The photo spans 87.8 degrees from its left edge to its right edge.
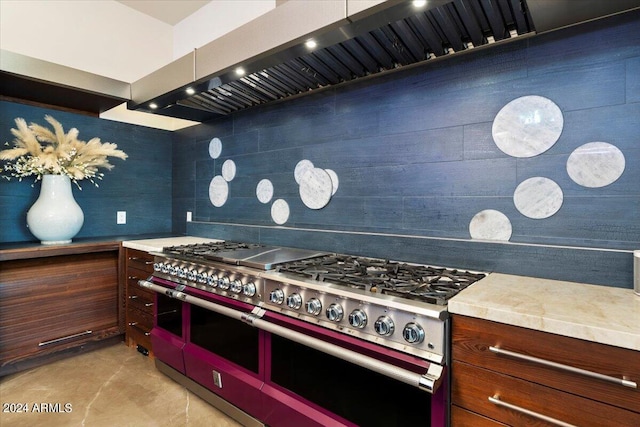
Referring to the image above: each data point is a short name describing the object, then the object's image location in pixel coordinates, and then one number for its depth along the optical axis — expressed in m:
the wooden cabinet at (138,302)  2.35
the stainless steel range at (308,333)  1.09
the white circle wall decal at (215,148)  2.89
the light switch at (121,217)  3.00
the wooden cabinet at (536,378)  0.83
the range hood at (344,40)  1.26
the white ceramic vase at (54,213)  2.34
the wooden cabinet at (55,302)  2.12
